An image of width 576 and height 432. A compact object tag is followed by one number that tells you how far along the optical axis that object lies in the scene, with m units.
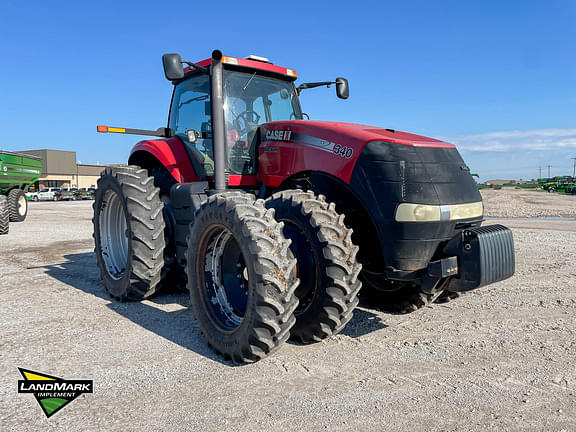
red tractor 3.30
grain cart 14.42
